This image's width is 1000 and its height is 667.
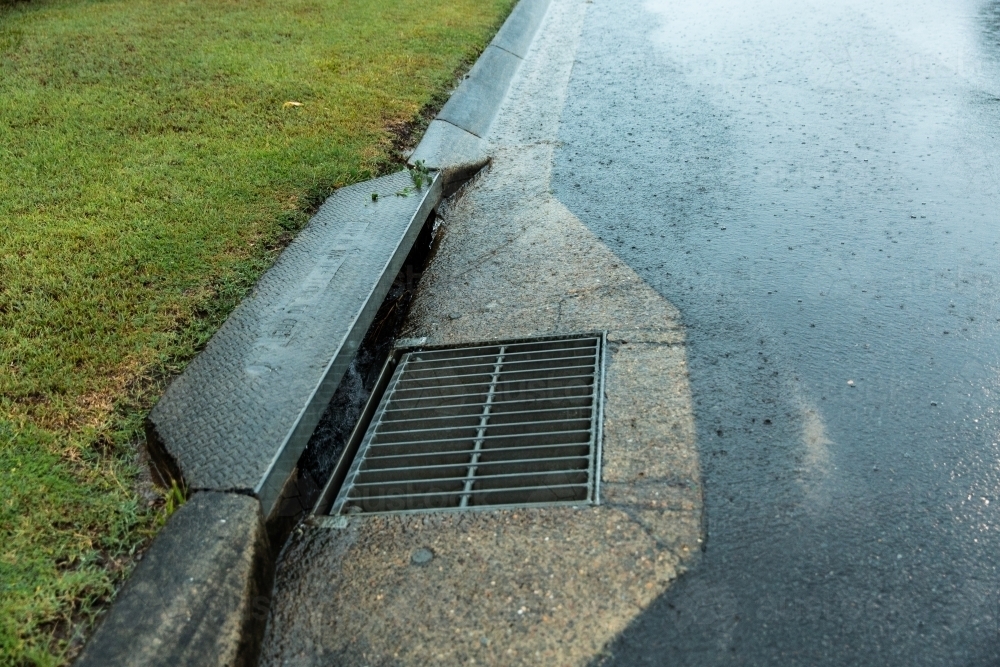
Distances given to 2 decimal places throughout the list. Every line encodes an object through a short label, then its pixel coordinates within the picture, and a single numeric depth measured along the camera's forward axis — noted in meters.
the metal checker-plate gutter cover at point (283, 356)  3.00
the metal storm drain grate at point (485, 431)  2.99
